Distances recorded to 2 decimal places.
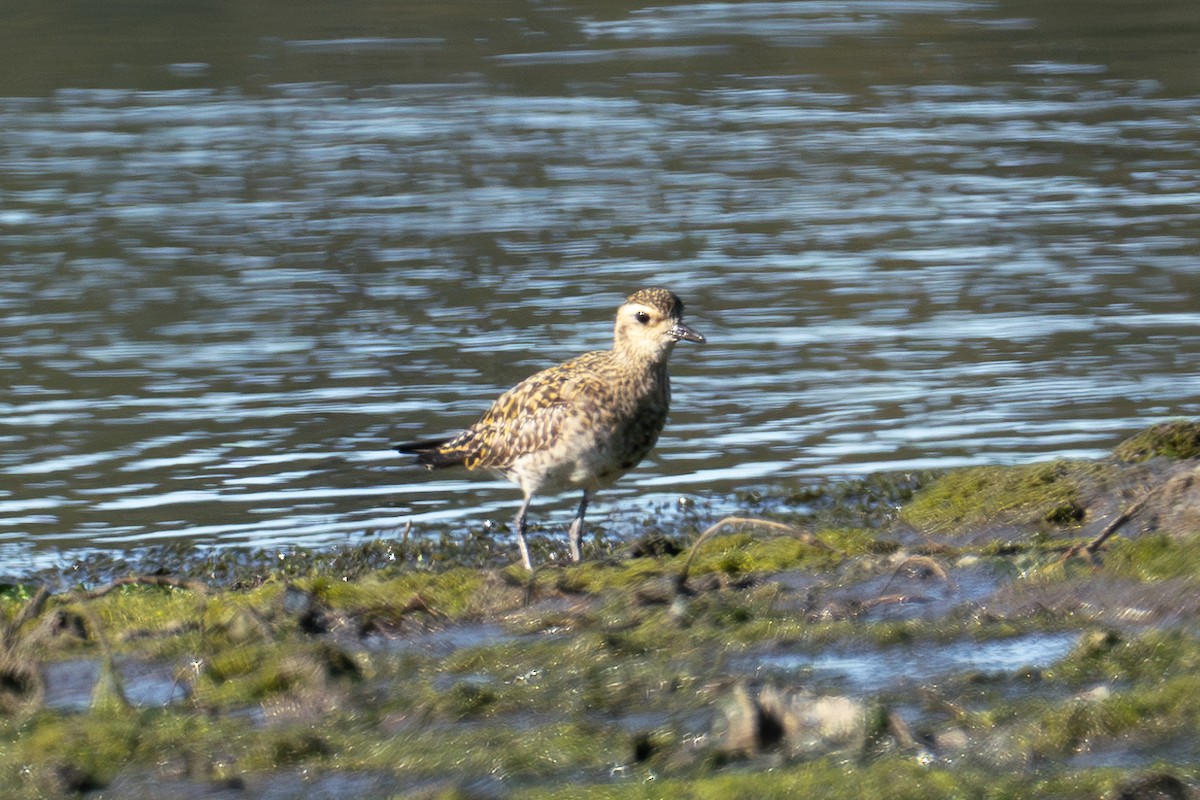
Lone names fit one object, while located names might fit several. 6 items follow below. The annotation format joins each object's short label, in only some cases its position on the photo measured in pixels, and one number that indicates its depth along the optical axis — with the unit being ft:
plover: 53.67
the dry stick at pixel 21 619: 37.86
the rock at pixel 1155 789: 25.86
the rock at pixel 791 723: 29.37
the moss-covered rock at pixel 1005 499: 50.93
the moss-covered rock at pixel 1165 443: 57.82
